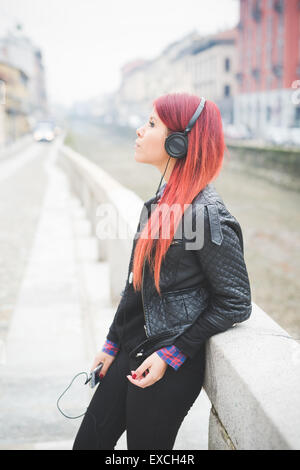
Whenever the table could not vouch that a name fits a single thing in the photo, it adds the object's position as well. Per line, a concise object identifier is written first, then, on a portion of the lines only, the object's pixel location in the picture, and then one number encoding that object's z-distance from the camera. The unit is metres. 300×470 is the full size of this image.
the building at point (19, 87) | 45.43
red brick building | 35.66
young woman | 1.58
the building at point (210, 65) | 48.97
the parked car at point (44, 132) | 41.34
